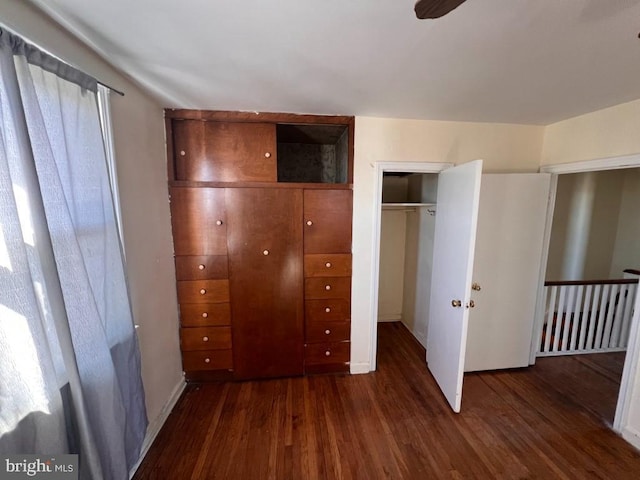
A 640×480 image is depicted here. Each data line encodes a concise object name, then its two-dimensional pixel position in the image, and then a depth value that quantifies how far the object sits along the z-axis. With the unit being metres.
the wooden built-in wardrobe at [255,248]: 2.03
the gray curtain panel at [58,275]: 0.81
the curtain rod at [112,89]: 1.26
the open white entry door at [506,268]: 2.18
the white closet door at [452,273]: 1.77
